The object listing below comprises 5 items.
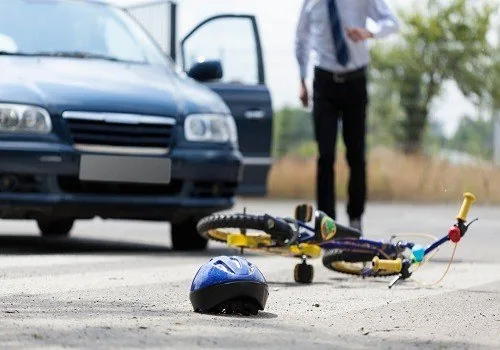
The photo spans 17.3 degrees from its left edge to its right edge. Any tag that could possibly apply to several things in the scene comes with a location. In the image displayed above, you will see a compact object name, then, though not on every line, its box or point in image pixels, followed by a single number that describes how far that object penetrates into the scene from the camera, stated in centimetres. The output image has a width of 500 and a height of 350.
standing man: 1082
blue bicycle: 799
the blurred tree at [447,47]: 4709
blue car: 1012
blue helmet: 638
